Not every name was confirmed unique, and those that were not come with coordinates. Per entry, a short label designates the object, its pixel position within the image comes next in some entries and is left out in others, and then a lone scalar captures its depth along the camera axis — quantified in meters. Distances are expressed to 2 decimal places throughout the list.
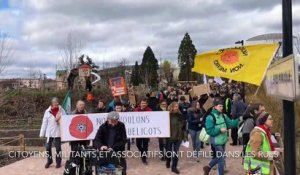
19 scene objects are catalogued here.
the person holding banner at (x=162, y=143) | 8.76
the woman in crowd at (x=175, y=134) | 8.03
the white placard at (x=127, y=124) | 8.44
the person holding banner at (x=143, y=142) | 8.79
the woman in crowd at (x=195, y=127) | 8.99
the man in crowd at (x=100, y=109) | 9.66
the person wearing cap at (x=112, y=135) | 6.44
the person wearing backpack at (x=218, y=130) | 6.71
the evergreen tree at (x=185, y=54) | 61.02
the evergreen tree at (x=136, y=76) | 42.17
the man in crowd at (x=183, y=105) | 10.14
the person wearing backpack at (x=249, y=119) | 7.69
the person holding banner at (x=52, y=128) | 8.44
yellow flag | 5.50
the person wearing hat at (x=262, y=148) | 5.10
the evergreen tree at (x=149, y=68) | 43.39
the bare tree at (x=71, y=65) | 27.06
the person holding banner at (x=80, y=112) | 8.36
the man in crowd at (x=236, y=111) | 10.78
